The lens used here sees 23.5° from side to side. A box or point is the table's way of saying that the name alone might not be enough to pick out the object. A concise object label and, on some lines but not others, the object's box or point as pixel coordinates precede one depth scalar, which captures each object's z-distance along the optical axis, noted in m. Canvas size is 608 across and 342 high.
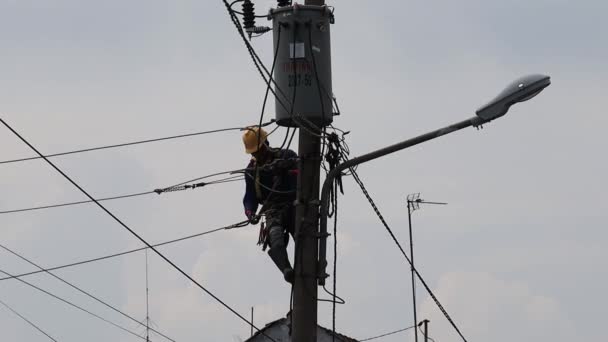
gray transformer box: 17.02
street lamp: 15.26
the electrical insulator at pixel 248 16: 17.31
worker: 17.56
